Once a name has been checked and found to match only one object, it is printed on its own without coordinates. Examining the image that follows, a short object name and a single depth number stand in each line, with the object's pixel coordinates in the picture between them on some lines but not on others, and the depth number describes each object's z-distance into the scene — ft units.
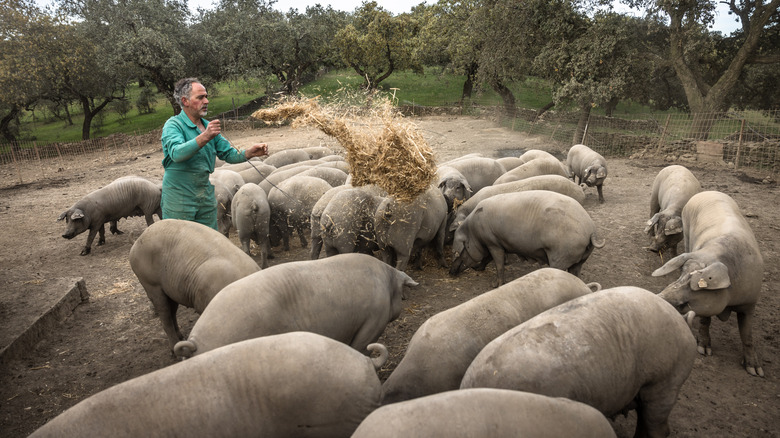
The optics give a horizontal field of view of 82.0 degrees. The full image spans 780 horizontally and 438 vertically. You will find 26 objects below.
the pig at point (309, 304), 11.99
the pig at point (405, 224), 21.78
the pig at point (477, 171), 32.83
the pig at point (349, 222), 21.88
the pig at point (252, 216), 24.90
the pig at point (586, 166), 37.09
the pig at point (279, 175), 31.09
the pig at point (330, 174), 30.58
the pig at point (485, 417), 7.72
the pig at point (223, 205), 28.68
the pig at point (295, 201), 26.71
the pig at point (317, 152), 44.04
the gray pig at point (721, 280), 15.51
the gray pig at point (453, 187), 27.12
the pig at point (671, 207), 24.48
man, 15.26
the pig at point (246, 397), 8.72
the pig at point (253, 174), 33.68
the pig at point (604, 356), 10.47
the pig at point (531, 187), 26.40
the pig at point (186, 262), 14.96
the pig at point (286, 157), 41.83
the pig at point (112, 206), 30.78
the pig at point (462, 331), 12.21
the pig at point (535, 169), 30.66
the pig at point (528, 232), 20.18
